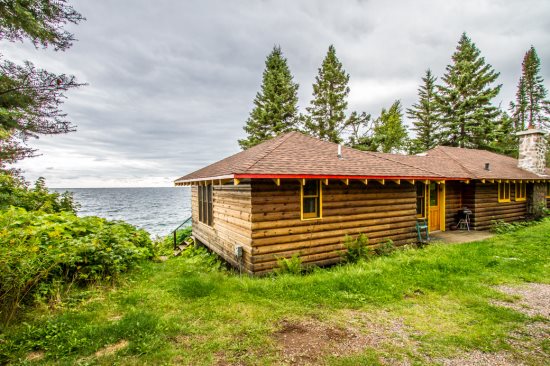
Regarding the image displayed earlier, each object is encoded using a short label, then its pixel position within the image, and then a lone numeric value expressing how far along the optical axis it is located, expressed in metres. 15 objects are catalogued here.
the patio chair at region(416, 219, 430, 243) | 10.02
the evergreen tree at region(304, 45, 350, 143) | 29.03
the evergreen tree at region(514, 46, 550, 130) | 33.47
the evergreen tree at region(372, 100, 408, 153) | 29.30
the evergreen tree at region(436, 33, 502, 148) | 26.27
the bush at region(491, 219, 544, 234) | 12.23
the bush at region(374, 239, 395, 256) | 8.95
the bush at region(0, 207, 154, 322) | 3.79
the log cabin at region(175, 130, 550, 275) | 7.24
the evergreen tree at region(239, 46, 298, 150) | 27.14
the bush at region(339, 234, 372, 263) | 8.30
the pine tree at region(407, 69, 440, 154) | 31.61
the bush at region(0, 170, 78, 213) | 9.23
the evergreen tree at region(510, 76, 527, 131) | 34.31
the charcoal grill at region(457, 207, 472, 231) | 12.58
